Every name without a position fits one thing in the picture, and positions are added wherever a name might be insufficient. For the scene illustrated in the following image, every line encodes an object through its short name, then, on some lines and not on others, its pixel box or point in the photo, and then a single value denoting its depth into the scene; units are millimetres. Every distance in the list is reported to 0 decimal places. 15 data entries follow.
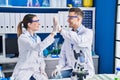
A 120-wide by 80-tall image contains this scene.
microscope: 1975
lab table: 2346
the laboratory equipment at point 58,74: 2689
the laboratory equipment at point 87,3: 4207
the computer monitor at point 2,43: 3861
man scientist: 2742
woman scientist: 2930
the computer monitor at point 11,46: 3896
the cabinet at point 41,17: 3881
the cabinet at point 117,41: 3708
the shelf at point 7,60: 3662
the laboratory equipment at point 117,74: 2079
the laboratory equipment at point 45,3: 4188
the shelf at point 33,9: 4117
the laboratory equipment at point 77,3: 4184
